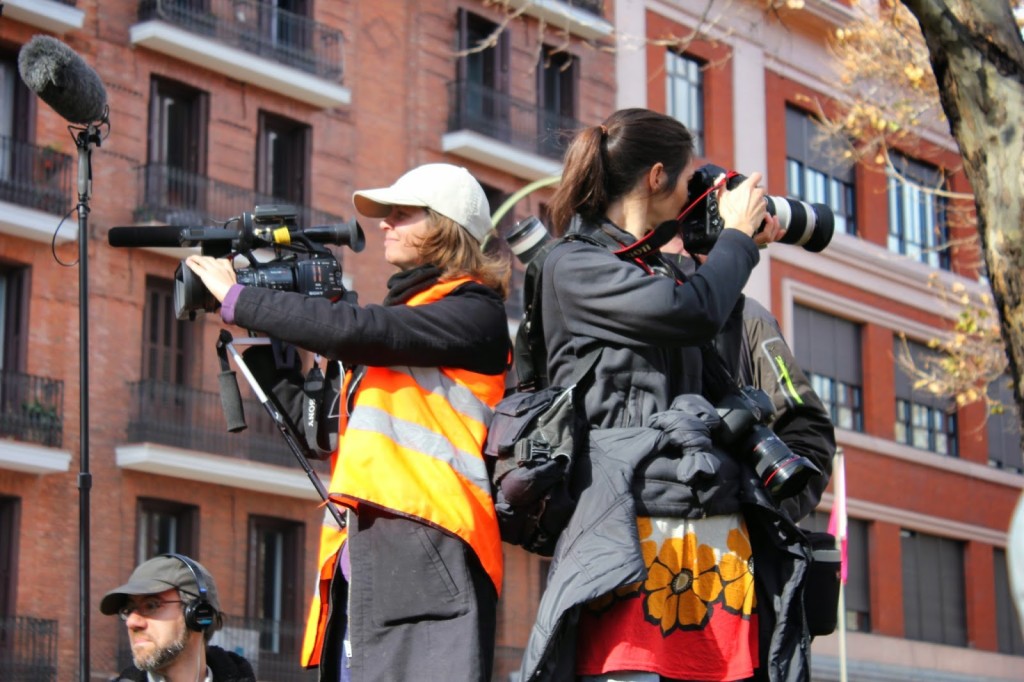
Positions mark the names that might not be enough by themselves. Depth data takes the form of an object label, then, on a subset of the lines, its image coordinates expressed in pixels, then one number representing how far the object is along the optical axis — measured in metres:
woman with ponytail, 6.96
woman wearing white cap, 7.58
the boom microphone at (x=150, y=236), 8.89
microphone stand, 10.33
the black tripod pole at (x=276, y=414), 9.05
